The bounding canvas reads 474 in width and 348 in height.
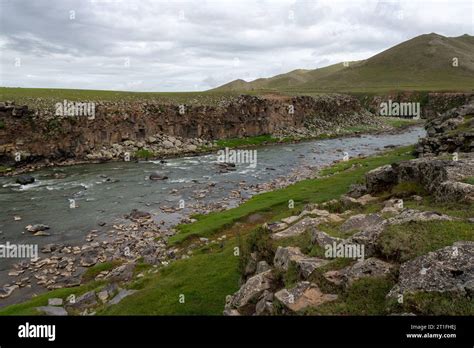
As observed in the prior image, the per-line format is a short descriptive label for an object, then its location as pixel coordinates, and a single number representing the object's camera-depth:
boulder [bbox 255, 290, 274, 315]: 13.45
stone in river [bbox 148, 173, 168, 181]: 60.92
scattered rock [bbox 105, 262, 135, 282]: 28.16
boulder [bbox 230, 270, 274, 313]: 14.92
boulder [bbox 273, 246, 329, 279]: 14.75
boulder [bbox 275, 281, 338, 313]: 12.86
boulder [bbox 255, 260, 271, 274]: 17.59
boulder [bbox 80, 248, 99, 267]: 32.99
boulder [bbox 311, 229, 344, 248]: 16.58
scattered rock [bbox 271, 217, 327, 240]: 19.38
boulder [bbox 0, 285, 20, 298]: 28.11
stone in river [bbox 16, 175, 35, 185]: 57.94
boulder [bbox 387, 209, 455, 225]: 15.84
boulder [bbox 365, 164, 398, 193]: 27.31
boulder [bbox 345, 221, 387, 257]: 15.02
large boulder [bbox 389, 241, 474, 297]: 11.55
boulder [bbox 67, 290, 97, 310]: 23.66
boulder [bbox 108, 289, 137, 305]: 22.38
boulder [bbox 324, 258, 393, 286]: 13.53
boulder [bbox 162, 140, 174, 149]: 85.00
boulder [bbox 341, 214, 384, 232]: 18.62
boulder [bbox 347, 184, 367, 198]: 28.38
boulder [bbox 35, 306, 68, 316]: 22.38
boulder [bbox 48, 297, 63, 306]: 24.20
